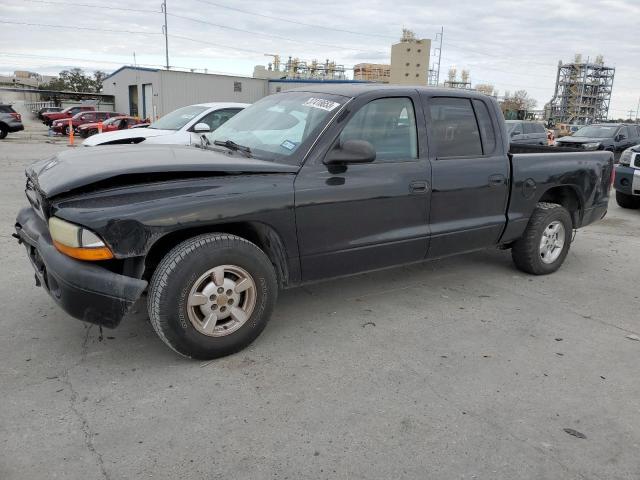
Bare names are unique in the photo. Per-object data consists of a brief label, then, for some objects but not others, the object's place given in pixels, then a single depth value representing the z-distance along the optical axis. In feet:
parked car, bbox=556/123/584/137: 141.71
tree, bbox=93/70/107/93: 305.94
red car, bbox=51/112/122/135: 95.32
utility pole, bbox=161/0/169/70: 177.58
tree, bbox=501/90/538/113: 282.81
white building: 130.31
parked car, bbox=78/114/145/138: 86.97
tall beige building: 333.62
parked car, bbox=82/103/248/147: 28.40
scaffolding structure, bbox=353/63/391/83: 346.13
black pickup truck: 9.64
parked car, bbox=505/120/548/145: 57.81
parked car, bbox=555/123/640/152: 57.88
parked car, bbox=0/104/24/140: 75.56
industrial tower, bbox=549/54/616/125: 354.95
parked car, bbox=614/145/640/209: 29.73
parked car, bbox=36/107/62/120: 130.16
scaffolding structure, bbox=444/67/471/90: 441.44
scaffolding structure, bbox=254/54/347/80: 336.08
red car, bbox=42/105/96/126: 114.28
